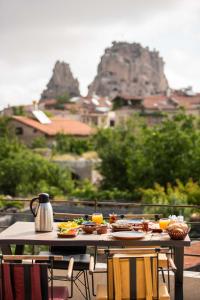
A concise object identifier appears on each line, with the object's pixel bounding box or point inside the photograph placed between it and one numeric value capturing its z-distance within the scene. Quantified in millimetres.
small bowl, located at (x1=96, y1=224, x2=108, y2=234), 4531
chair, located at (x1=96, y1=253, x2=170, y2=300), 3672
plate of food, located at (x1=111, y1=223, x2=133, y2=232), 4641
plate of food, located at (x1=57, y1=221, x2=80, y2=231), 4680
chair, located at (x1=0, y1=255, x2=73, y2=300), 3590
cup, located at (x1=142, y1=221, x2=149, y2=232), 4668
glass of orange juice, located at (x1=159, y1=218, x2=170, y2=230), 4656
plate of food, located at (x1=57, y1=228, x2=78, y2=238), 4383
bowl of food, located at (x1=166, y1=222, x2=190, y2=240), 4281
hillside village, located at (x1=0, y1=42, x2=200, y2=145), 52938
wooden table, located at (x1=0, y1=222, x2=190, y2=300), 4270
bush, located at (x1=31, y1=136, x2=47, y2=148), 47312
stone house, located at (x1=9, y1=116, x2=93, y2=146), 49250
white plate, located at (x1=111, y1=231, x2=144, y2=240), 4312
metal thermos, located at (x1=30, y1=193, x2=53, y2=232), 4660
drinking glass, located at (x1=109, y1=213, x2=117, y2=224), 5039
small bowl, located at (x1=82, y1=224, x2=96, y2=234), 4554
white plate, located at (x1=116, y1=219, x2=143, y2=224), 4863
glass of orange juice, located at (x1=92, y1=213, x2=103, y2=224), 4895
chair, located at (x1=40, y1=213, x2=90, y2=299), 4605
